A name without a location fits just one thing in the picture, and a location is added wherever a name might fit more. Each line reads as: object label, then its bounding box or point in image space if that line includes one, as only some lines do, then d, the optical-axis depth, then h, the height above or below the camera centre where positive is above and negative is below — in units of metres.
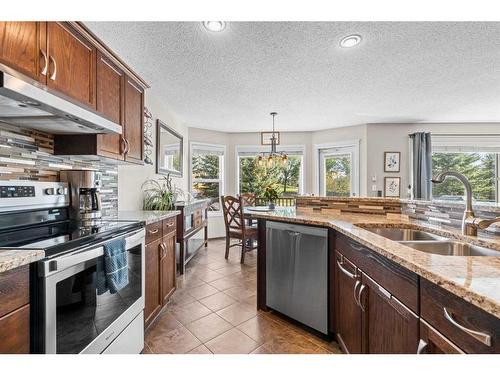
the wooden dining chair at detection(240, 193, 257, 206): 4.86 -0.23
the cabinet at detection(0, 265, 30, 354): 0.86 -0.45
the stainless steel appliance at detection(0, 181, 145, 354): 1.02 -0.41
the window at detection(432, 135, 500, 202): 4.70 +0.50
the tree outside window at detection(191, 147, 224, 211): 5.10 +0.25
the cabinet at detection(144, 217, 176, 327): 1.94 -0.67
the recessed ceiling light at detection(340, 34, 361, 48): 1.92 +1.15
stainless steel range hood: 1.02 +0.37
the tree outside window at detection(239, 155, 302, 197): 5.56 +0.24
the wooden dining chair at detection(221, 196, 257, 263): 3.70 -0.63
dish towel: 1.34 -0.43
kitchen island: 0.68 -0.38
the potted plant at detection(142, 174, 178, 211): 2.93 -0.12
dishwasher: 1.83 -0.66
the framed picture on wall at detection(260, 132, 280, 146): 5.28 +1.05
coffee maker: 1.81 -0.07
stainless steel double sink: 1.29 -0.32
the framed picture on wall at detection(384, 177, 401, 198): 4.66 +0.04
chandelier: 3.98 +0.44
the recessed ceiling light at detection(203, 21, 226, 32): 1.75 +1.13
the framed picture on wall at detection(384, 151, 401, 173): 4.68 +0.48
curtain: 4.51 +0.44
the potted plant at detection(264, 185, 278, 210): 3.77 -0.11
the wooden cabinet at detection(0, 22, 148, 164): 1.20 +0.67
